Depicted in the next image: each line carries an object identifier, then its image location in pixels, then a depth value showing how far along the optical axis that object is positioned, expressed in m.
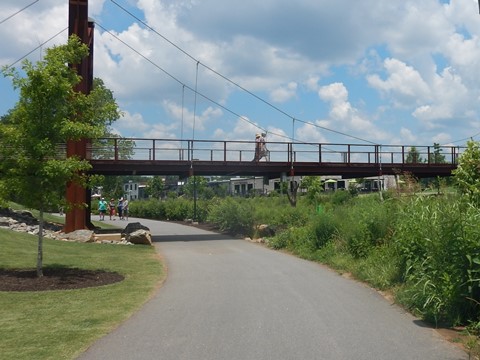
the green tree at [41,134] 11.95
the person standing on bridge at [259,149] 30.12
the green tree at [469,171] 14.08
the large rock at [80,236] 22.79
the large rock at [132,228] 24.83
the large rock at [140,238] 22.67
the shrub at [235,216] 27.77
